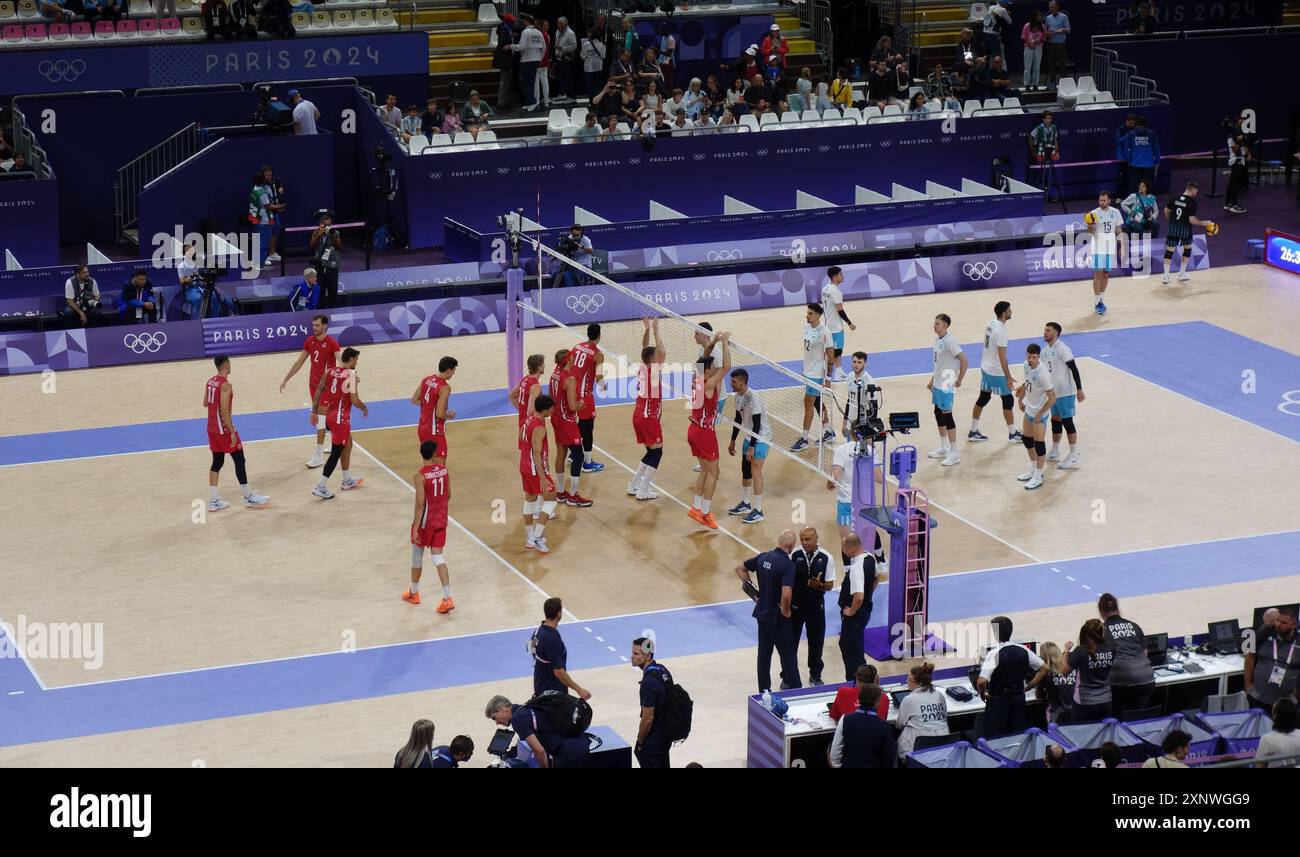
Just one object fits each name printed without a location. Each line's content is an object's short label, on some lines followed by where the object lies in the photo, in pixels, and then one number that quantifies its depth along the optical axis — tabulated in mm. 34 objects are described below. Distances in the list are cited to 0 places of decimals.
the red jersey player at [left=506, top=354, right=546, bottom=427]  21172
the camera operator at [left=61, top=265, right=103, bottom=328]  28750
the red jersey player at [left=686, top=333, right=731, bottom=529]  21750
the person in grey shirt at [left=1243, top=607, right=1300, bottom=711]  15469
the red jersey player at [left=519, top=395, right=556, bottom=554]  20672
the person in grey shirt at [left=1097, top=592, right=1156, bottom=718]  15805
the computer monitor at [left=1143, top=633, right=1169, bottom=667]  16391
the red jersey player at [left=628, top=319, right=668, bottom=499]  22109
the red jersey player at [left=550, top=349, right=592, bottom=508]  22250
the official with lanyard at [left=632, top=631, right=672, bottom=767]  14930
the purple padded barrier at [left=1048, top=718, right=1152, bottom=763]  14571
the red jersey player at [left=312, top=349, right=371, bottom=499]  22094
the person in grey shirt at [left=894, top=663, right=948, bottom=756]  14922
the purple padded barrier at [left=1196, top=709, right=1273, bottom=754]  14680
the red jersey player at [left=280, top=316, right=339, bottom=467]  22938
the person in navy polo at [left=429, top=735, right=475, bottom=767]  13711
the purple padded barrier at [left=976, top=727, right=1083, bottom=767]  14352
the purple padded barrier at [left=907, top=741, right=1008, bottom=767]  14141
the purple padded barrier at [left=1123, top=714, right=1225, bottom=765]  14602
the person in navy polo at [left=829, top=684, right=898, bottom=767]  14133
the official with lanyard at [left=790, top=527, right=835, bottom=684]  17125
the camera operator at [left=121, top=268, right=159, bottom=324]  29078
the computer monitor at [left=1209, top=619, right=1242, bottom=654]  16672
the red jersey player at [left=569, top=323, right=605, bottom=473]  22781
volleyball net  25484
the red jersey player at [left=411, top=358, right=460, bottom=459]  21234
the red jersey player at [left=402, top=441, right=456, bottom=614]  19109
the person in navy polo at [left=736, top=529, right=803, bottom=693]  16922
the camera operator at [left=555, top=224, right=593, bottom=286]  31062
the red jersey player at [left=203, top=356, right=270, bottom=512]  21547
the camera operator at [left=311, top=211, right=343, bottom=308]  29828
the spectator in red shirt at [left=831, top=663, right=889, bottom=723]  15023
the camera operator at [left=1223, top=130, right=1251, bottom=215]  38062
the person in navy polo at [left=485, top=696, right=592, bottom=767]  14602
